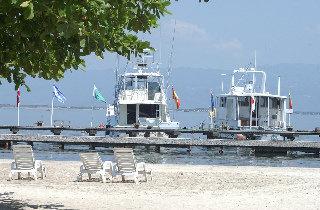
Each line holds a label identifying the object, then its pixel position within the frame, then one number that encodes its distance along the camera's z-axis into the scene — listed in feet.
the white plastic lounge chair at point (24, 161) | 63.16
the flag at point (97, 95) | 184.55
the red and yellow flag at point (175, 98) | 184.03
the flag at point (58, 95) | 177.17
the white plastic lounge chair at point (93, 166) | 61.62
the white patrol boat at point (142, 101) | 168.96
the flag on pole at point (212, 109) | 187.01
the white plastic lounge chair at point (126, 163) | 60.64
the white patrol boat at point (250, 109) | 174.70
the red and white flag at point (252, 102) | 167.22
